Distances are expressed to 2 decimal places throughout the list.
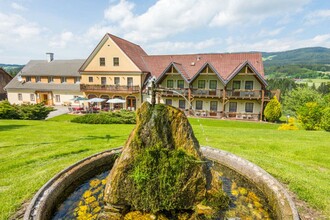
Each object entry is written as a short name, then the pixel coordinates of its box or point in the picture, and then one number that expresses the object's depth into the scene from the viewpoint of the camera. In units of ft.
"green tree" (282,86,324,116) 111.14
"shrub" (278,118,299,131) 51.06
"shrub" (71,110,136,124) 53.16
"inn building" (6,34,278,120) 74.33
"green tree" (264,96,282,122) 66.54
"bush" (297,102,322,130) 51.01
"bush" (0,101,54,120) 58.29
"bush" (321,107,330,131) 47.23
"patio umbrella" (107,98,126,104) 76.56
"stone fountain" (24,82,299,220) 14.32
